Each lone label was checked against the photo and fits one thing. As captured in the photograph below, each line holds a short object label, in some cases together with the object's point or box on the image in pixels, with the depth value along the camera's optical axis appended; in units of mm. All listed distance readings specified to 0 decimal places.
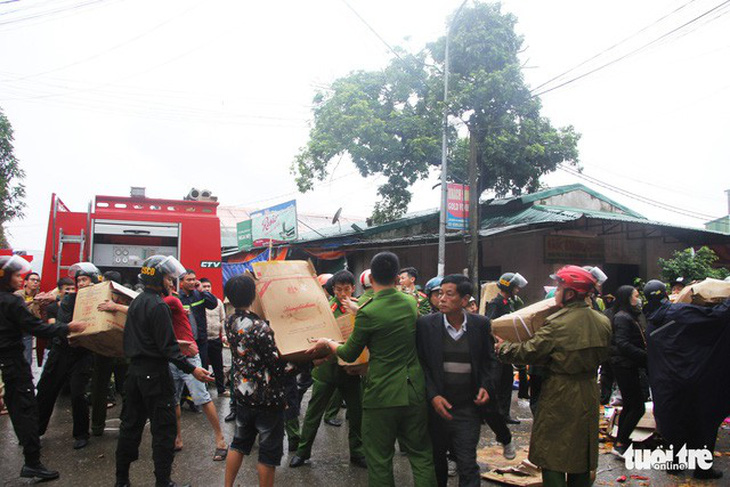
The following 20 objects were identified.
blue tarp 16706
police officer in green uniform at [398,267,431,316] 6566
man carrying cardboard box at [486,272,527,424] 6180
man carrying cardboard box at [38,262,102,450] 5156
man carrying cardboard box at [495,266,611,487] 3365
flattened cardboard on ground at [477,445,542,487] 4281
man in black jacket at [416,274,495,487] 3412
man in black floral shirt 3625
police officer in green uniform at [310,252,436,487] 3359
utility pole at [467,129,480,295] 12984
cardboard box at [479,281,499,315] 7154
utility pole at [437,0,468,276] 13469
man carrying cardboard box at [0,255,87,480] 4285
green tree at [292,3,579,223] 15367
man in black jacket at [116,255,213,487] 3945
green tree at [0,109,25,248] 18064
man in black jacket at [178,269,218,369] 6445
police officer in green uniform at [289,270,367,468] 4754
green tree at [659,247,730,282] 9992
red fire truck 8008
